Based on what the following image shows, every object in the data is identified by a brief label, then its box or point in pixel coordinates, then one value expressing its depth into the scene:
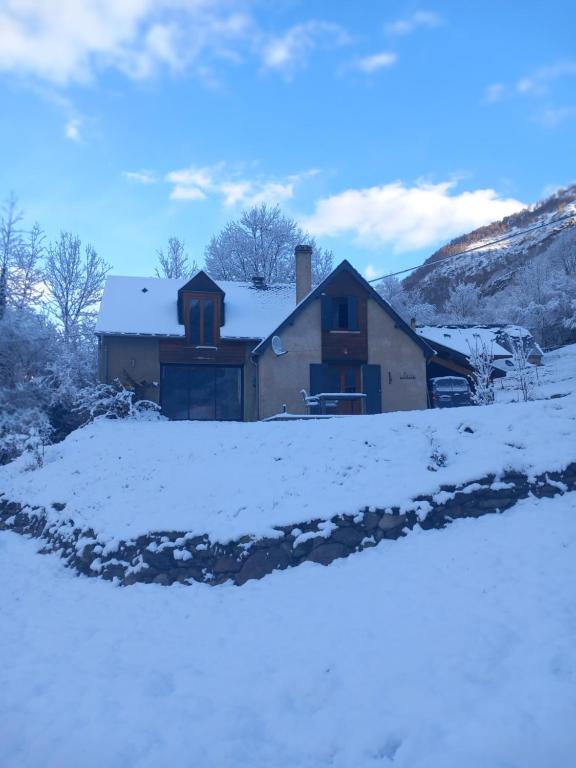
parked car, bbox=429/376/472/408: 18.44
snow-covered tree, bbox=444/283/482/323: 52.00
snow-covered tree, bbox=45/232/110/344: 31.83
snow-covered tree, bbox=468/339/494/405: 15.42
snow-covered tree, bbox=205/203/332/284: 35.03
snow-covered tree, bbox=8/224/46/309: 25.80
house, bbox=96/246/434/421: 19.70
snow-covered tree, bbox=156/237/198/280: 37.62
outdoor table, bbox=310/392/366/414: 15.49
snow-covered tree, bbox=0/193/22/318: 26.77
